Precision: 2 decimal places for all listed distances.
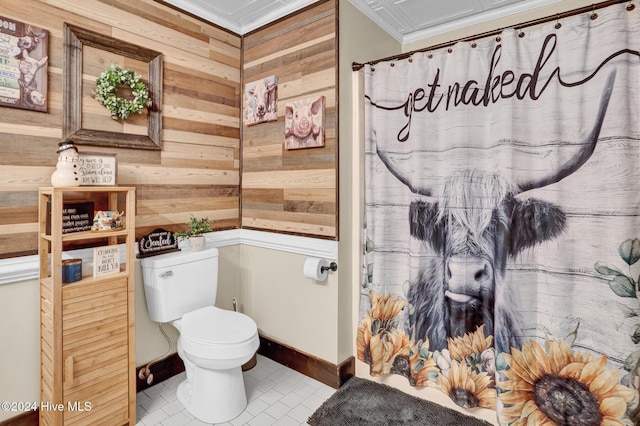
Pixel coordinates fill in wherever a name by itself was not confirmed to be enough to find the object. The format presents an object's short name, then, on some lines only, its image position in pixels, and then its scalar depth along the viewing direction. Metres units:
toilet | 1.77
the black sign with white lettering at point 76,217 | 1.69
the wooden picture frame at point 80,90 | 1.81
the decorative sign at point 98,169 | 1.86
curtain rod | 1.47
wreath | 1.90
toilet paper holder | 2.13
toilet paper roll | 2.12
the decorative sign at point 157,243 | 2.04
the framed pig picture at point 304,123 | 2.14
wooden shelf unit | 1.56
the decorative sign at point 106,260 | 1.73
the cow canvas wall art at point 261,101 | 2.40
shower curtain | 1.49
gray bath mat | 1.85
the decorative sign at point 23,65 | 1.61
